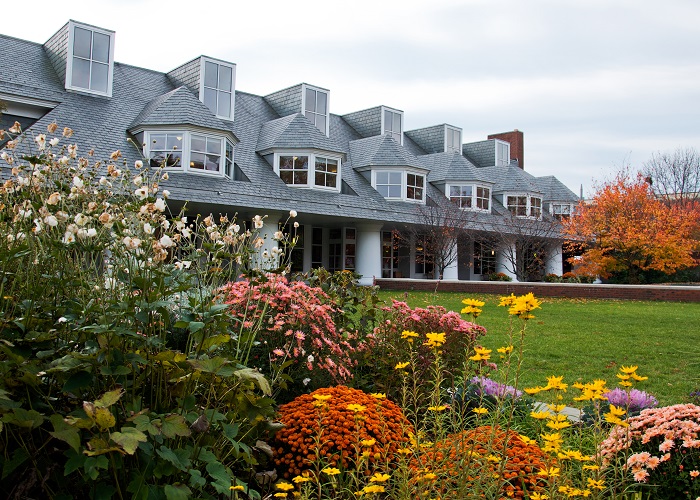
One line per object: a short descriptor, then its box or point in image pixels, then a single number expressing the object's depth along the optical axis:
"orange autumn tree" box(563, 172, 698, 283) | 24.06
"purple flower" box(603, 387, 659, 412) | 4.58
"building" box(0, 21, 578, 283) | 20.27
